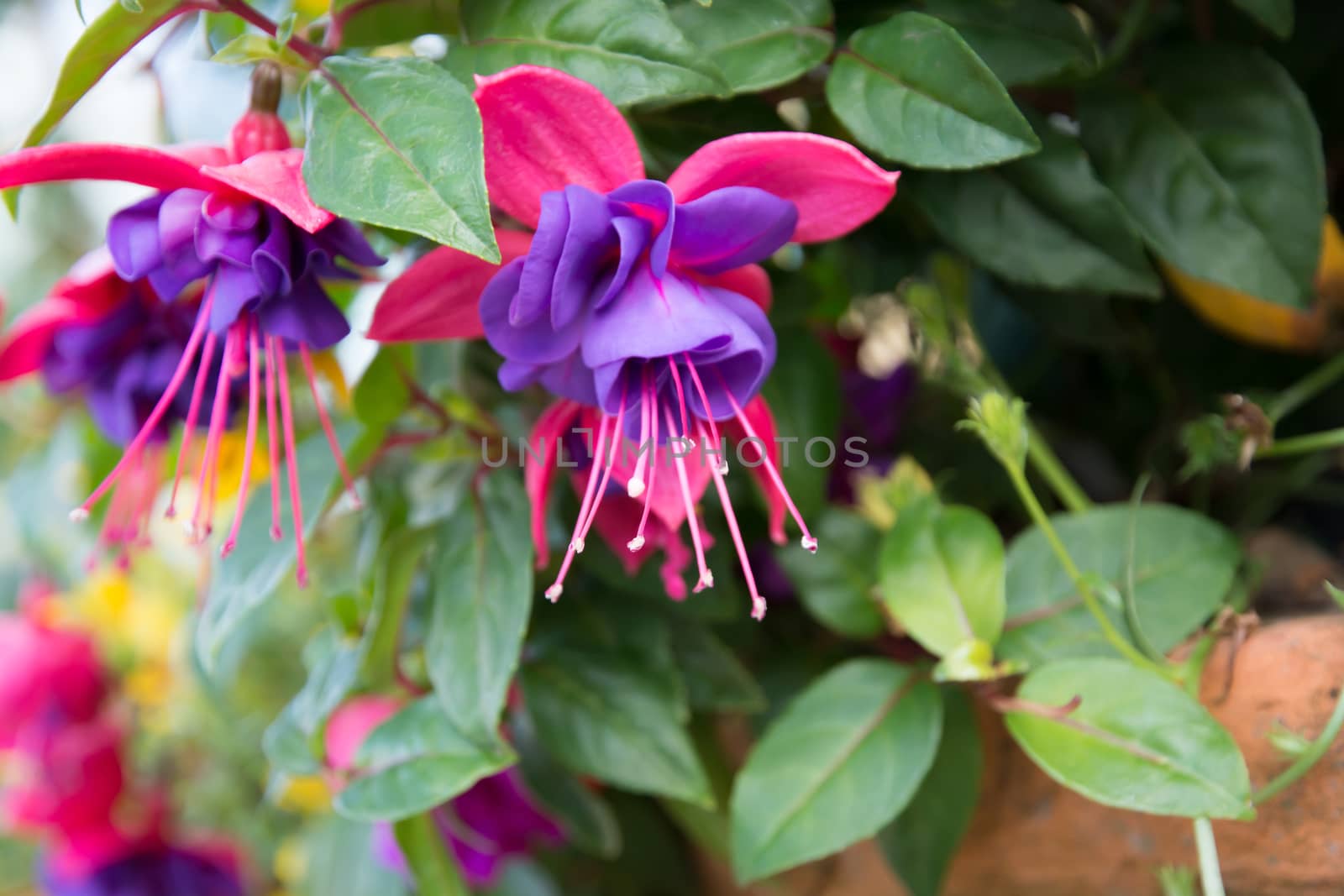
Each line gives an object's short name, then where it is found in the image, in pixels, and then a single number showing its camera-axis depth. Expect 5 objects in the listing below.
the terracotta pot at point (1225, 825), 0.31
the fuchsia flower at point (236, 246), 0.28
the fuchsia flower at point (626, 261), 0.28
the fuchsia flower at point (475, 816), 0.36
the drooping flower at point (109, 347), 0.34
